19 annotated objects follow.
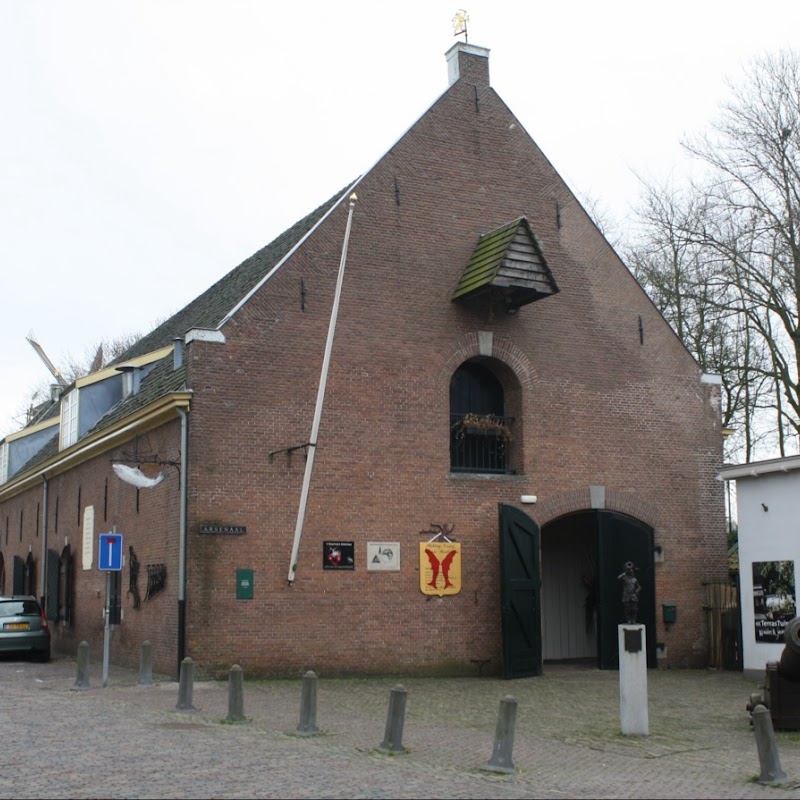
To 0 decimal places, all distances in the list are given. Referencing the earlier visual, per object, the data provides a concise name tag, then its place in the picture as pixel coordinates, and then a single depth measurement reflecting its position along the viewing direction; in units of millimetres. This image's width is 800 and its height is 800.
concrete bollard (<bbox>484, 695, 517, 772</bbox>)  10461
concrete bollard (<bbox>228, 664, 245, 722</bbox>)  13211
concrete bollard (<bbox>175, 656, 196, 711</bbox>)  14266
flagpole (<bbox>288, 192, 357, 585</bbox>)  18484
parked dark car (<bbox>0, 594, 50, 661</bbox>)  23031
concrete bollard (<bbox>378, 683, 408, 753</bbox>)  11102
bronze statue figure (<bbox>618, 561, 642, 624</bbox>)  17922
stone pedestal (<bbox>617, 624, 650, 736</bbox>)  12914
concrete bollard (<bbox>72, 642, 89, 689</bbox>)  17047
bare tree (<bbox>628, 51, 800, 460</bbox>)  27236
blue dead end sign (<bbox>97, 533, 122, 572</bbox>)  17328
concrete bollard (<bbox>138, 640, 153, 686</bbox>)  17078
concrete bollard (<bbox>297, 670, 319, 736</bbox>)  12359
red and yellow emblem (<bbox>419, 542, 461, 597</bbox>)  19625
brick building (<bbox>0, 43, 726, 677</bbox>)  18500
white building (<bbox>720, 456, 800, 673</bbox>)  18797
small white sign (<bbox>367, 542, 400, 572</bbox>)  19297
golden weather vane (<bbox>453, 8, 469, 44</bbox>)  22547
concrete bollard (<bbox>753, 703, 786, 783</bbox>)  10141
